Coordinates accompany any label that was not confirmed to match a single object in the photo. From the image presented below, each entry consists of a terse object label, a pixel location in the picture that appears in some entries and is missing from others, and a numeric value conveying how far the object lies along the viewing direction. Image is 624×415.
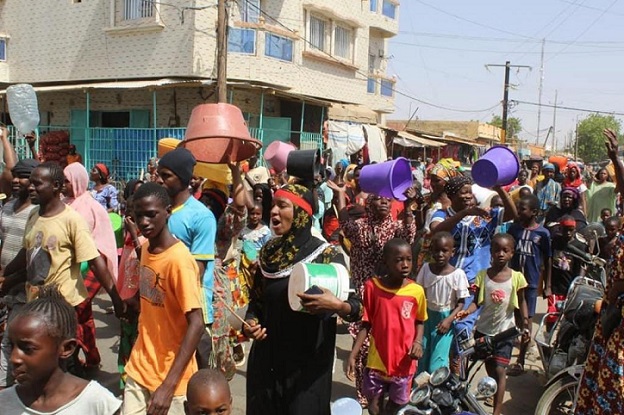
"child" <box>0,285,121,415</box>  2.00
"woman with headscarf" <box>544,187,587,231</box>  7.74
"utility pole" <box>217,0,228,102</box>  12.72
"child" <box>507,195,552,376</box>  5.89
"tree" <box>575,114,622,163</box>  93.62
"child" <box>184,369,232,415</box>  2.30
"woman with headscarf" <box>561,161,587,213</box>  9.41
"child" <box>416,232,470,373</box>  4.40
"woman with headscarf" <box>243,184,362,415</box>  2.99
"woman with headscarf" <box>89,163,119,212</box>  8.25
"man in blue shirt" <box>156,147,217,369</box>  3.44
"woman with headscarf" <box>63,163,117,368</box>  4.66
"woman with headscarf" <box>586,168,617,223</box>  9.77
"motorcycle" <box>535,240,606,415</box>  4.11
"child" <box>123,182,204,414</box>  2.78
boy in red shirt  3.88
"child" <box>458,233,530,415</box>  4.70
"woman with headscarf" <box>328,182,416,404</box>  5.29
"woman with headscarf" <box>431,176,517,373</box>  4.93
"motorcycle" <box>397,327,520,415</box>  2.87
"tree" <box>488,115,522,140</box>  98.21
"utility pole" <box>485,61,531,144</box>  33.53
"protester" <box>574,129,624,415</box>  3.15
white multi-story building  15.88
